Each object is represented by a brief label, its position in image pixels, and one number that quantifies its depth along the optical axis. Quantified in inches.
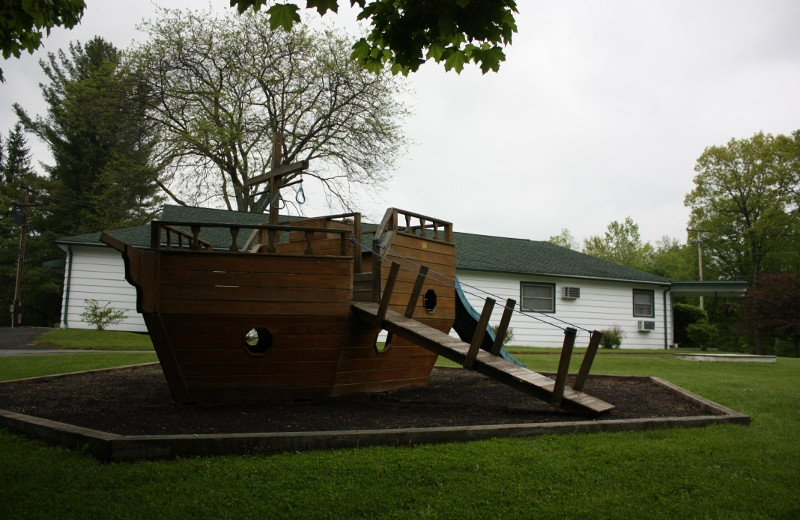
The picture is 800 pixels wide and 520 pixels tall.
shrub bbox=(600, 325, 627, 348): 929.5
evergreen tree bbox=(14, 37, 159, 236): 1093.1
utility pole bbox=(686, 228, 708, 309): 1620.3
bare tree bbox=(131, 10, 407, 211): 1085.8
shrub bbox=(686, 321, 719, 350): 1061.0
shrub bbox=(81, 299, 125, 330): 756.6
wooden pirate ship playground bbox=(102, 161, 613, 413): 265.4
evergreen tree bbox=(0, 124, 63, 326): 1391.1
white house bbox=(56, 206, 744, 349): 783.7
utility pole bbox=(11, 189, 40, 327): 1151.0
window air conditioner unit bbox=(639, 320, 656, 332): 1008.2
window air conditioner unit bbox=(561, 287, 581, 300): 943.0
